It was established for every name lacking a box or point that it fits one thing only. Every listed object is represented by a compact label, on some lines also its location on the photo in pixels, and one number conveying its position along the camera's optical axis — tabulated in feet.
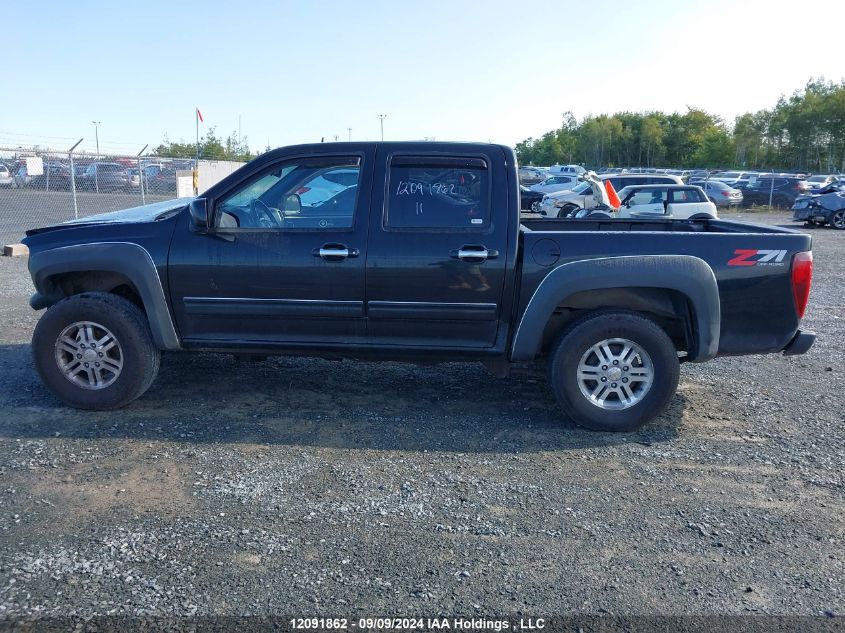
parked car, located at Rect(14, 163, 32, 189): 70.79
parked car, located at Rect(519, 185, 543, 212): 90.35
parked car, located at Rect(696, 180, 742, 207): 107.24
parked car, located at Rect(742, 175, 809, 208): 115.85
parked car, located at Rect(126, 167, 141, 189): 77.82
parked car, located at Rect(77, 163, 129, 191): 81.05
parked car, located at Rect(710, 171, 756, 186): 142.20
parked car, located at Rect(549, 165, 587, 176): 163.12
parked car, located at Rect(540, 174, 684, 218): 71.36
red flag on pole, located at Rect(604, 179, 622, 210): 58.23
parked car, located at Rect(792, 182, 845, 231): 77.05
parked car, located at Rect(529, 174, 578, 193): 100.86
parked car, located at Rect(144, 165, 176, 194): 75.10
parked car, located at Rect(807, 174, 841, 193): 143.99
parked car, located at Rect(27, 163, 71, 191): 65.72
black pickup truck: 15.70
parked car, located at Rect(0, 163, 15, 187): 73.51
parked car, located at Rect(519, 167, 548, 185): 122.83
